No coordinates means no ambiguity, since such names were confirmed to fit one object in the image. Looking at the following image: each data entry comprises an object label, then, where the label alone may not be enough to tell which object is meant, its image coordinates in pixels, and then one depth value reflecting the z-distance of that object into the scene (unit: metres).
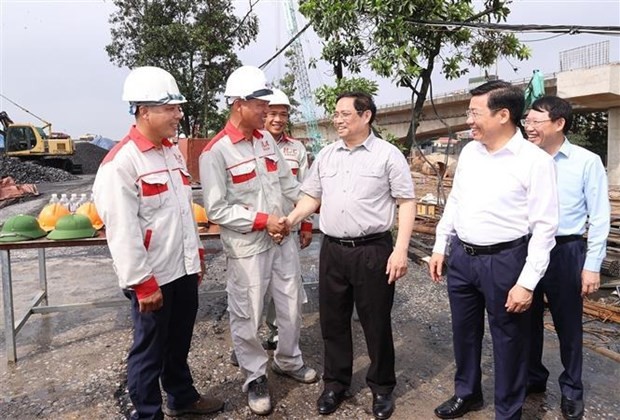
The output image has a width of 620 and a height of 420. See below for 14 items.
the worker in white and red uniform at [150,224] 2.19
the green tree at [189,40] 18.00
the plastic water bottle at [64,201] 3.93
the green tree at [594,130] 25.62
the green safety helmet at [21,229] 3.14
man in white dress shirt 2.21
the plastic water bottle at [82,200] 4.06
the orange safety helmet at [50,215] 3.56
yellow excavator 23.67
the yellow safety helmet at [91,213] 3.58
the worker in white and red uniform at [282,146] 3.62
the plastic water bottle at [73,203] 3.98
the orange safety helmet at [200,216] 3.72
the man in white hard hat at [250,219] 2.70
